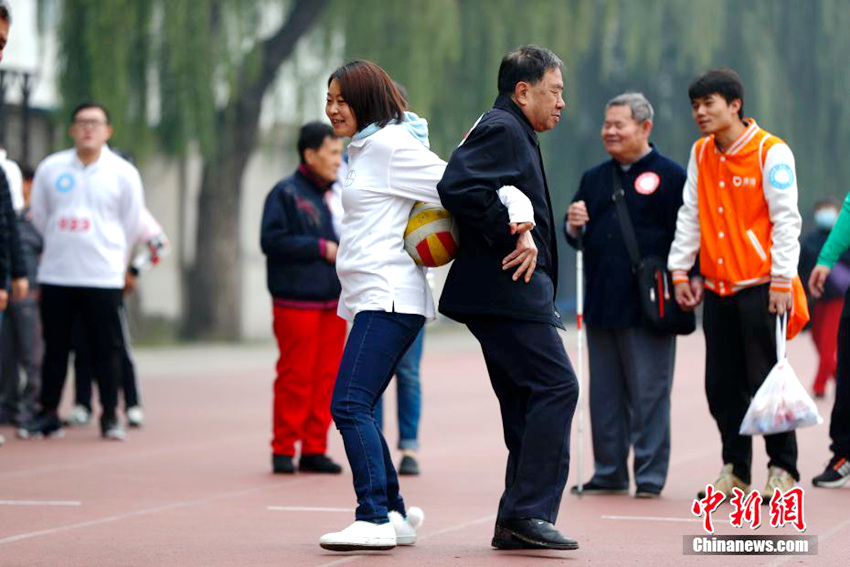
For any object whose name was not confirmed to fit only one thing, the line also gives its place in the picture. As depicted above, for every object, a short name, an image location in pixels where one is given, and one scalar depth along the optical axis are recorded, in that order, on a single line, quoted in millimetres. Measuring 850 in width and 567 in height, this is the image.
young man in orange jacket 15687
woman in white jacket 12797
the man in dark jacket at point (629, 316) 17125
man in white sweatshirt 22281
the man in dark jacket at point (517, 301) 12625
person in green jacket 17656
